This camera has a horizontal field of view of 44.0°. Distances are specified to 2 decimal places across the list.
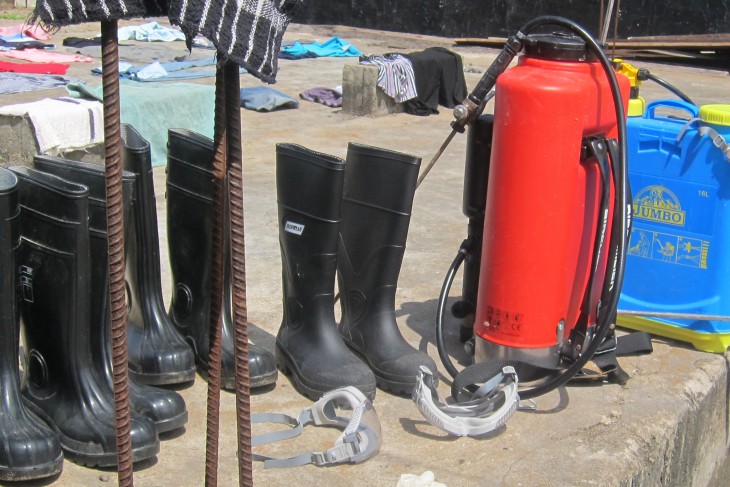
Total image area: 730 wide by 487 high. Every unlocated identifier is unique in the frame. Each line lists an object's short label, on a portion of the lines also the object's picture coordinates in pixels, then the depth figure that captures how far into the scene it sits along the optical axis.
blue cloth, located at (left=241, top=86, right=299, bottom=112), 7.11
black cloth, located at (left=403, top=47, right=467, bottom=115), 7.75
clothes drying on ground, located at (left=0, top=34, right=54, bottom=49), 9.21
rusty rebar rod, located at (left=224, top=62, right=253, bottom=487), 1.52
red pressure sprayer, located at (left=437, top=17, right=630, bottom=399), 2.50
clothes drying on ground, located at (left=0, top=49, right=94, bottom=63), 8.60
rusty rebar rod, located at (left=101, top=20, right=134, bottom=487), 1.32
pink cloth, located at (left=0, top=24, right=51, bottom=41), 9.85
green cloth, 5.43
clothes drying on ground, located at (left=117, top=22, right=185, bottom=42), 11.00
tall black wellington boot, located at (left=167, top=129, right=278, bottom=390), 2.56
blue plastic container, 2.93
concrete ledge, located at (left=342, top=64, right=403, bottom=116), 7.30
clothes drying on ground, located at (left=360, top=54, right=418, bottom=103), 7.41
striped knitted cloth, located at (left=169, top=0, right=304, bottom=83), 1.34
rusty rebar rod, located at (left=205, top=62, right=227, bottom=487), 1.58
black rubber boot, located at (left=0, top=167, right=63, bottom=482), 1.99
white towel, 4.44
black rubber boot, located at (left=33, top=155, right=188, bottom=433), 2.23
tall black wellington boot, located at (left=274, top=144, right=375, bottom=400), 2.55
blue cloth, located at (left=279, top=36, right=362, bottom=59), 10.73
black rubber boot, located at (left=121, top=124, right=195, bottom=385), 2.48
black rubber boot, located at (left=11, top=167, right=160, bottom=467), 2.09
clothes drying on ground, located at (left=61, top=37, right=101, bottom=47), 10.15
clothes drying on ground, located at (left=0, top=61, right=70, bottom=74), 7.82
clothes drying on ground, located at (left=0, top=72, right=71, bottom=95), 6.59
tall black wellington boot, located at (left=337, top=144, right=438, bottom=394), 2.68
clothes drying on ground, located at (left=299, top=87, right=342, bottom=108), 7.70
